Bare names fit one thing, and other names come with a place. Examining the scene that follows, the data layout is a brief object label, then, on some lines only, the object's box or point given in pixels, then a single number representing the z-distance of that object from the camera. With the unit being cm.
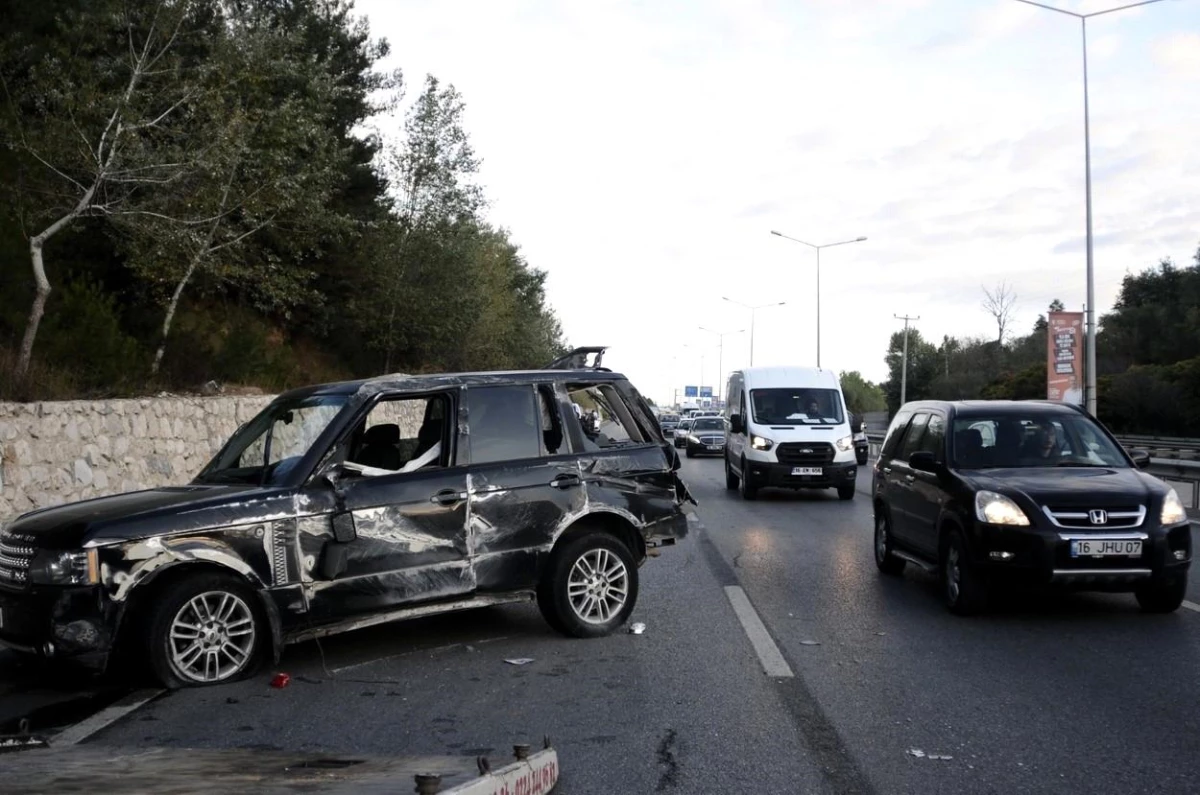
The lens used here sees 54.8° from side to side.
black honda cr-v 838
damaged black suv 646
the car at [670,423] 5745
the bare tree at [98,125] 1631
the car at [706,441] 4028
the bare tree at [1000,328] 8775
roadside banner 2698
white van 2056
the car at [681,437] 4956
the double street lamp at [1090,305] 2623
